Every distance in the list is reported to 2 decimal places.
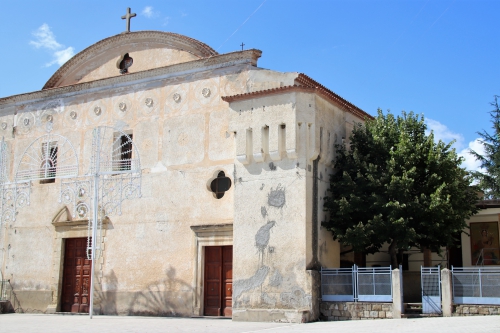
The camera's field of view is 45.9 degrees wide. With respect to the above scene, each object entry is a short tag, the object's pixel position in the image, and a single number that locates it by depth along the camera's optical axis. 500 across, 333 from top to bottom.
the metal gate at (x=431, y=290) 14.27
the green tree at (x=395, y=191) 15.33
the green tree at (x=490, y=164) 28.13
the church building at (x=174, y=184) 15.57
